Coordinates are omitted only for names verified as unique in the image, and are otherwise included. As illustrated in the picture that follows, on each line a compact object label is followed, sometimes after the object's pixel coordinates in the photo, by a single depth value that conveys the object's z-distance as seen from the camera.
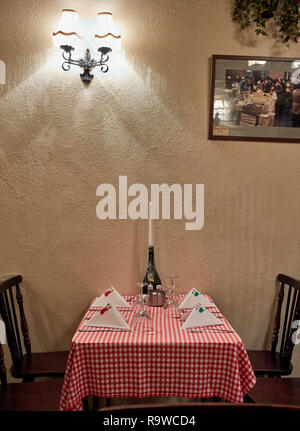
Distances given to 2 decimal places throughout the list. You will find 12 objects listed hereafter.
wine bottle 2.62
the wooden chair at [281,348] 2.45
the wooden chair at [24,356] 2.37
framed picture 2.77
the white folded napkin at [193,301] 2.51
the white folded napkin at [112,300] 2.50
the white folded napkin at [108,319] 2.14
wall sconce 2.56
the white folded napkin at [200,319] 2.17
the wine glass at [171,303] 2.49
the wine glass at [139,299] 2.30
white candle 2.82
